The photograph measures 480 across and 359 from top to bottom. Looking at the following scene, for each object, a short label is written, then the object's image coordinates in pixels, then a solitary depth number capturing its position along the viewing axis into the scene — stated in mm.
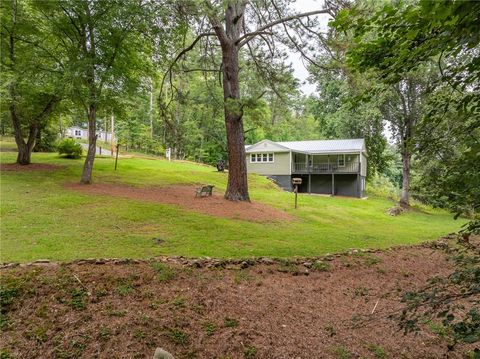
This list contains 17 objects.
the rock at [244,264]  5529
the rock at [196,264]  5168
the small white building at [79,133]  46894
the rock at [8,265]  4395
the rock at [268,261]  5821
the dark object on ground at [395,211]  18422
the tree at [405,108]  20258
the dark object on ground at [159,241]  6489
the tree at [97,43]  10641
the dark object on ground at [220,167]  24600
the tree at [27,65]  11156
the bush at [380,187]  29422
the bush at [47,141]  24817
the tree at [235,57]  11070
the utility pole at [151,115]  33369
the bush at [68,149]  20578
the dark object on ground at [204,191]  12641
